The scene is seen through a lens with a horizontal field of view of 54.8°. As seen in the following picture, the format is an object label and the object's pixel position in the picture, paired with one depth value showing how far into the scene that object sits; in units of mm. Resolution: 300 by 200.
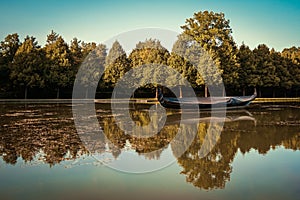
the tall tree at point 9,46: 38331
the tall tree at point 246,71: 36281
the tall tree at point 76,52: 39781
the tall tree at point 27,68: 34344
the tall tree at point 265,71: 38000
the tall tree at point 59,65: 35562
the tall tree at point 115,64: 36938
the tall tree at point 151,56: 35750
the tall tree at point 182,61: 31922
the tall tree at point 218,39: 32594
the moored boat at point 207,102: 18078
